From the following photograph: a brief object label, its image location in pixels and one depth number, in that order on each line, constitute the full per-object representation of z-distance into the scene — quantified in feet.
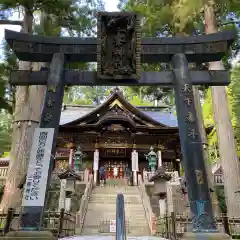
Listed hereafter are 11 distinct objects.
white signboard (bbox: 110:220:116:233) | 32.01
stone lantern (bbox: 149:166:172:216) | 36.29
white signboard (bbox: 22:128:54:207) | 17.66
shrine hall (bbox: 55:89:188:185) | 64.13
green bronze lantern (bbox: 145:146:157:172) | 56.24
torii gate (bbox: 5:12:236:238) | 20.84
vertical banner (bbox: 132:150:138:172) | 60.46
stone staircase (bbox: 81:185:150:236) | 35.04
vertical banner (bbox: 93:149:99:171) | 61.89
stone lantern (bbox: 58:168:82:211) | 39.26
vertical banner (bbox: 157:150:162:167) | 62.75
